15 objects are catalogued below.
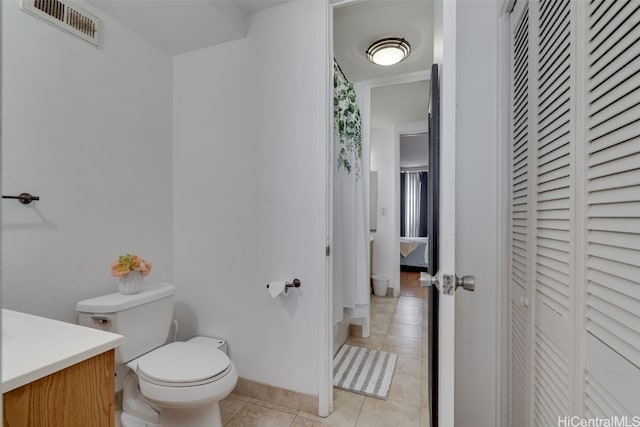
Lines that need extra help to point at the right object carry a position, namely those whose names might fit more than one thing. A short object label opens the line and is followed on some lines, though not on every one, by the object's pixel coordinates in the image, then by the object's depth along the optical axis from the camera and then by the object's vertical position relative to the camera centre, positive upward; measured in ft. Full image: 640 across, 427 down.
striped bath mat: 6.35 -3.57
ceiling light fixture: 7.09 +3.83
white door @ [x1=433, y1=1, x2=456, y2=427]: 3.09 +0.11
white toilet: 4.29 -2.28
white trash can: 12.55 -2.92
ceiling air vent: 4.54 +3.02
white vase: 5.14 -1.19
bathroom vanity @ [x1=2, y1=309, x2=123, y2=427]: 2.22 -1.26
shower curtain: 7.31 +0.04
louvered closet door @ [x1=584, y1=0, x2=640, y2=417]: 2.03 +0.02
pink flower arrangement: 5.02 -0.89
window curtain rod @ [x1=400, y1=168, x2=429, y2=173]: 22.33 +3.09
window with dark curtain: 22.17 +0.62
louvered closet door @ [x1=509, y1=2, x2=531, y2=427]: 3.75 -0.18
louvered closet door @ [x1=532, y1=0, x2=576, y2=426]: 2.73 -0.02
